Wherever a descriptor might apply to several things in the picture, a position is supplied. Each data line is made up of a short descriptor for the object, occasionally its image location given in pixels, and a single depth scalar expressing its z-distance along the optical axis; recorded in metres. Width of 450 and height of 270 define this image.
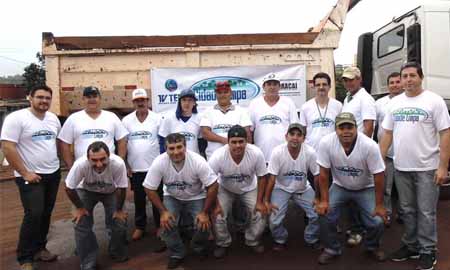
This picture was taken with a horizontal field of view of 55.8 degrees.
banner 5.25
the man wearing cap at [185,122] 4.39
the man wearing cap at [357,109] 4.18
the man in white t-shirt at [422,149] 3.43
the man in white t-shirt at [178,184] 3.80
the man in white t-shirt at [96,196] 3.75
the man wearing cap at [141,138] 4.46
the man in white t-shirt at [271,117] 4.42
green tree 26.48
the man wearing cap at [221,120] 4.32
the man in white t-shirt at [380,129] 4.53
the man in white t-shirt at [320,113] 4.38
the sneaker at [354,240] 4.09
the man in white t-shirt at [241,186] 4.01
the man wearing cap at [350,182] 3.62
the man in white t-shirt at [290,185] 4.05
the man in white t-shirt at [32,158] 3.80
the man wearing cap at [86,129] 4.16
